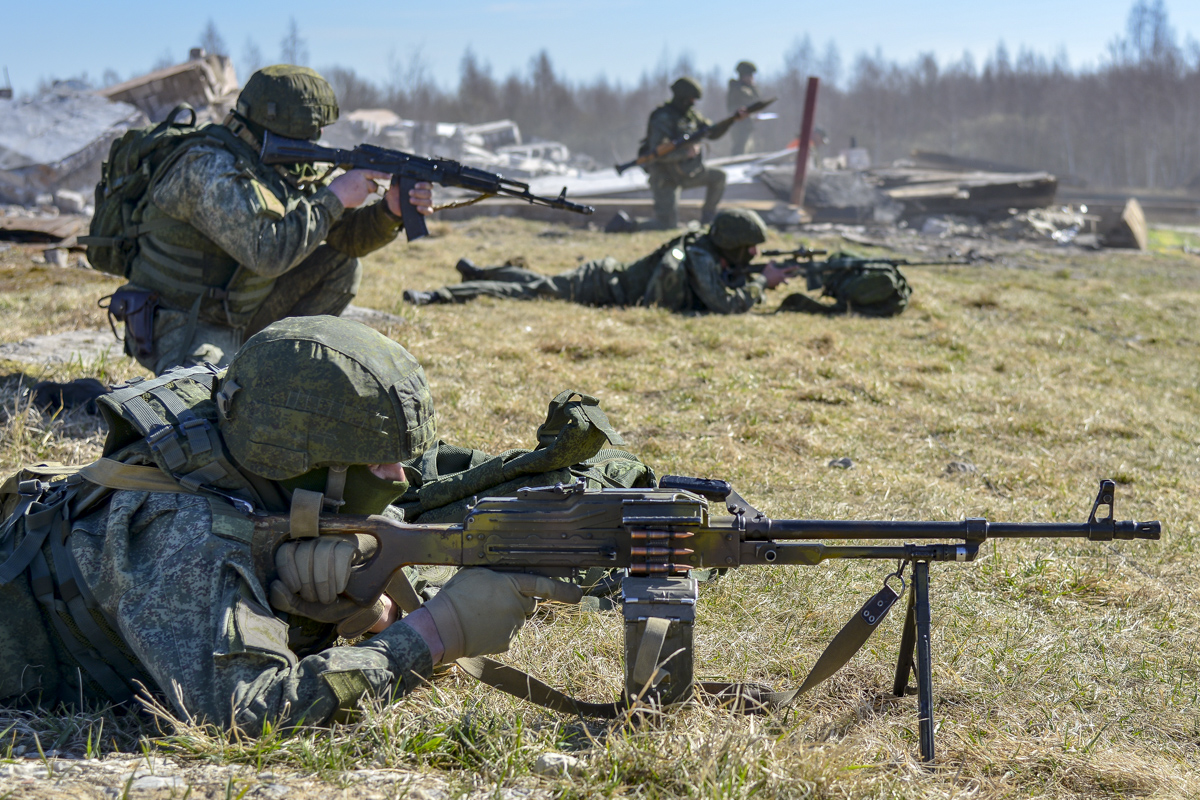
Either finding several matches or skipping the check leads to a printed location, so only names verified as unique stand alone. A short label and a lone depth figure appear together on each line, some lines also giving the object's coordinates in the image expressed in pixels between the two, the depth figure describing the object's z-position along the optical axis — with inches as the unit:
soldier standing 1109.1
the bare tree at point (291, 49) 2615.7
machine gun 106.1
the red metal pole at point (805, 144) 807.1
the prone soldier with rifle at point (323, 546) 99.9
